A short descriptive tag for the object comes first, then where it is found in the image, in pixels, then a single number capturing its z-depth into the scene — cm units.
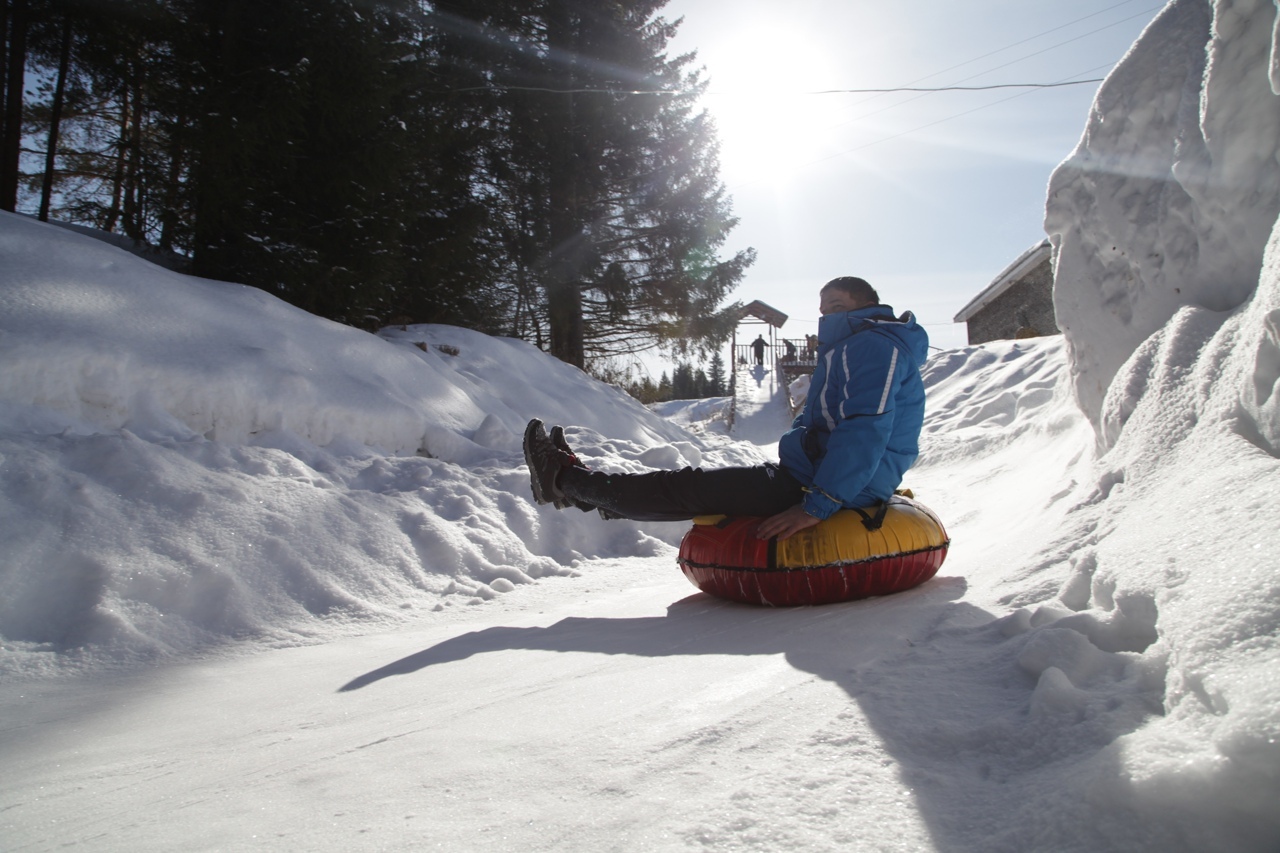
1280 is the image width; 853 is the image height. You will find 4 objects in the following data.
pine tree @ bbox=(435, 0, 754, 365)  1070
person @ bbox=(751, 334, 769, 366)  2915
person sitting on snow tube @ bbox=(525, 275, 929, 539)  250
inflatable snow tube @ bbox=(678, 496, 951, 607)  251
